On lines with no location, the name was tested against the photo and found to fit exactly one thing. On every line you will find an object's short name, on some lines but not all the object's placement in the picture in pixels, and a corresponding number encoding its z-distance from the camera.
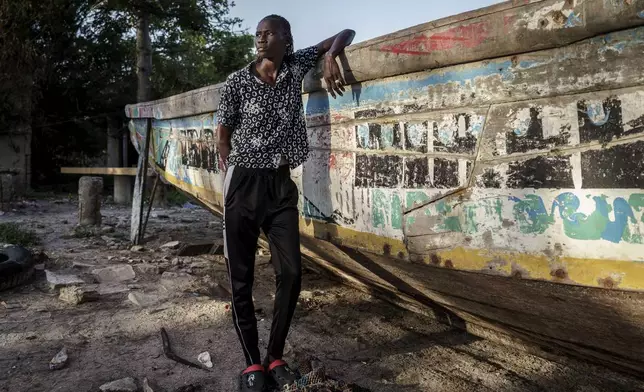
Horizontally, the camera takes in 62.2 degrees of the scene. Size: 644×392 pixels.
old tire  3.79
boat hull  1.69
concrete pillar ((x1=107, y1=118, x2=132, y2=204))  11.80
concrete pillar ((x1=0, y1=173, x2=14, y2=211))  8.60
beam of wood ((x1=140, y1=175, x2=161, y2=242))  6.03
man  2.31
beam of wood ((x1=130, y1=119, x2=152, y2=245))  5.89
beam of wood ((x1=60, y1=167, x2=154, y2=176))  7.31
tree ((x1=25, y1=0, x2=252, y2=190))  11.57
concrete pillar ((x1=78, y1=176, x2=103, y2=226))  6.82
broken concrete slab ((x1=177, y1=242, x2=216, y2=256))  5.36
